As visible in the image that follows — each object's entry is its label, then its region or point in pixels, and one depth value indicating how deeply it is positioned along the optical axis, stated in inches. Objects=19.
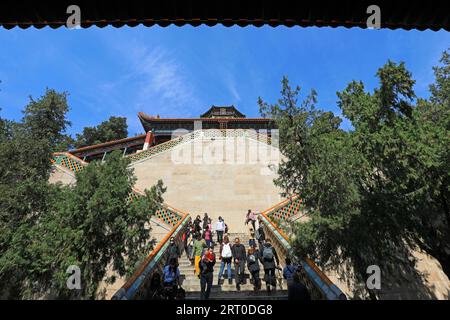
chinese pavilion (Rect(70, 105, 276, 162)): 1285.7
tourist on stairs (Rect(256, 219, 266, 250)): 459.3
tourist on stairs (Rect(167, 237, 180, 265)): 375.5
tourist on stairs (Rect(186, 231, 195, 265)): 401.5
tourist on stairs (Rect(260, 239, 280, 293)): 315.9
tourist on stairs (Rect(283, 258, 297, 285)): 283.1
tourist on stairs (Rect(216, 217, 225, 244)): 507.4
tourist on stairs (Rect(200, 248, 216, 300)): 294.4
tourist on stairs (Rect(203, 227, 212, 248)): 463.5
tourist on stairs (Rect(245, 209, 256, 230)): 575.9
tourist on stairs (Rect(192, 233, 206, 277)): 351.7
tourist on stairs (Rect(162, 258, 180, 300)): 272.7
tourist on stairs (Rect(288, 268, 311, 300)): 216.8
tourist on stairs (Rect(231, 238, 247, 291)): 339.4
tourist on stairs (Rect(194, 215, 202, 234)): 509.4
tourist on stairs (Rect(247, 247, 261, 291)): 323.0
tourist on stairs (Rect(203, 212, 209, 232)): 528.7
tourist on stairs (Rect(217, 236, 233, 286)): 348.2
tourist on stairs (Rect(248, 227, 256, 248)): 428.5
